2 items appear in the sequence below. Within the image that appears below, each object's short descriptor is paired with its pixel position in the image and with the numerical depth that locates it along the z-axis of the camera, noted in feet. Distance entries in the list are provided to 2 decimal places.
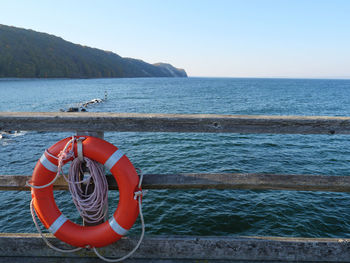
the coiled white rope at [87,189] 5.71
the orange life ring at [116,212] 5.74
